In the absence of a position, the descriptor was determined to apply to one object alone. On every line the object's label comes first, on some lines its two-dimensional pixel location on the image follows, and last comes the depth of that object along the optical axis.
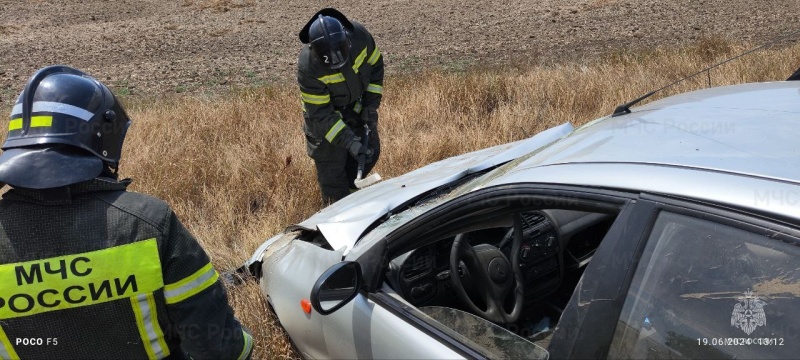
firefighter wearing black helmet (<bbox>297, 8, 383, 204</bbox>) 4.14
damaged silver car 1.41
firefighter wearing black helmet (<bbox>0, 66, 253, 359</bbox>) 1.64
